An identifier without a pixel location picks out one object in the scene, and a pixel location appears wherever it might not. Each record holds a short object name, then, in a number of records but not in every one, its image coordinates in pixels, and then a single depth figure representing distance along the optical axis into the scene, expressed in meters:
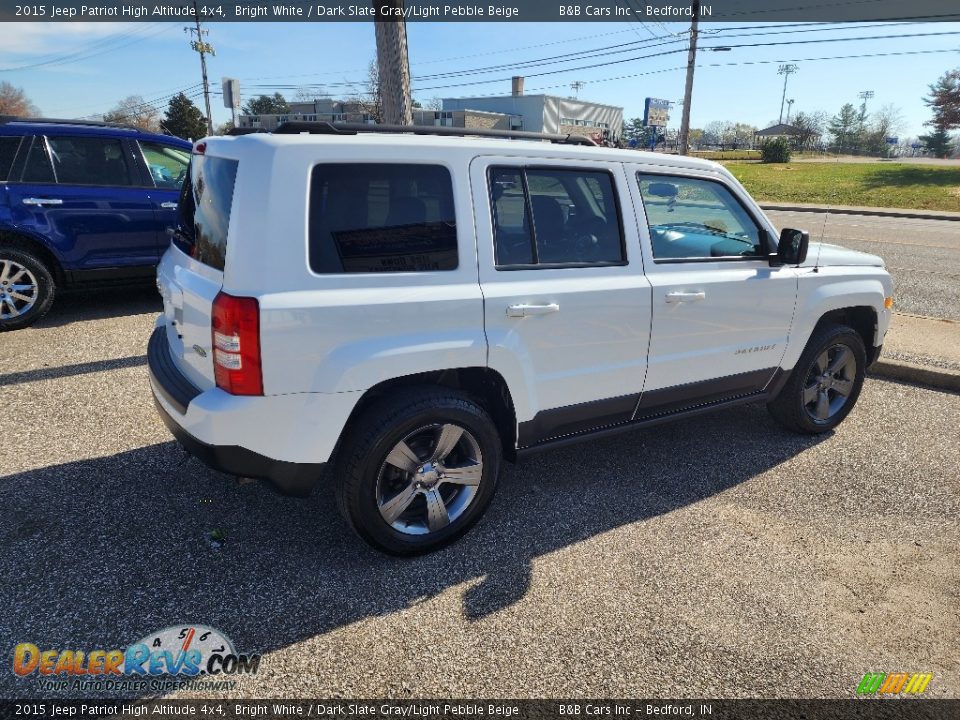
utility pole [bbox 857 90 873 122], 108.12
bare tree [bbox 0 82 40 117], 74.61
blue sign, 59.60
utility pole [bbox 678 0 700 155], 28.70
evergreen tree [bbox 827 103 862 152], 105.38
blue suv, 6.11
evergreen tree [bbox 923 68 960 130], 53.72
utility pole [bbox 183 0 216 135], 46.62
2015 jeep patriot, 2.58
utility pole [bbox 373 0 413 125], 5.86
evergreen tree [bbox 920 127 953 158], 89.56
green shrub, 51.47
